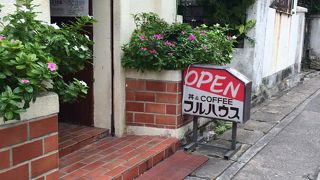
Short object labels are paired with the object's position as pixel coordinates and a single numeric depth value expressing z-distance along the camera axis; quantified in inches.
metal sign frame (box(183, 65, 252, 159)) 181.9
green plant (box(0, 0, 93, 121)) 91.6
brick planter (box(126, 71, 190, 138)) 190.4
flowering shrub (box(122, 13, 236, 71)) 184.4
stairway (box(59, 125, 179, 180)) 151.3
